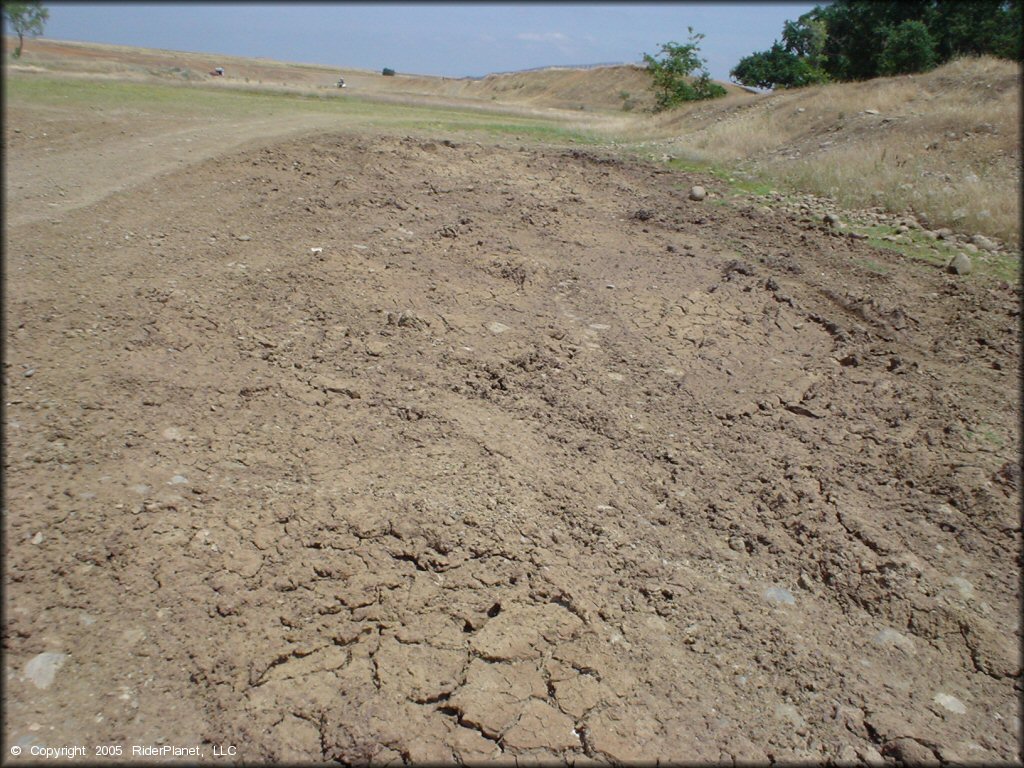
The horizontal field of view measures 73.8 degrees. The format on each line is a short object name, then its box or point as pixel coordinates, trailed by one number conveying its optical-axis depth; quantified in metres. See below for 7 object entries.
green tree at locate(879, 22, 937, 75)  25.23
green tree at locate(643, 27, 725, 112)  26.81
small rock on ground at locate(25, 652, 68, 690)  2.16
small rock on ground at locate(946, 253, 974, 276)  6.98
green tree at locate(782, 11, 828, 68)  29.31
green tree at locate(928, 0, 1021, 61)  25.53
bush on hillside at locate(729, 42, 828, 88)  28.64
